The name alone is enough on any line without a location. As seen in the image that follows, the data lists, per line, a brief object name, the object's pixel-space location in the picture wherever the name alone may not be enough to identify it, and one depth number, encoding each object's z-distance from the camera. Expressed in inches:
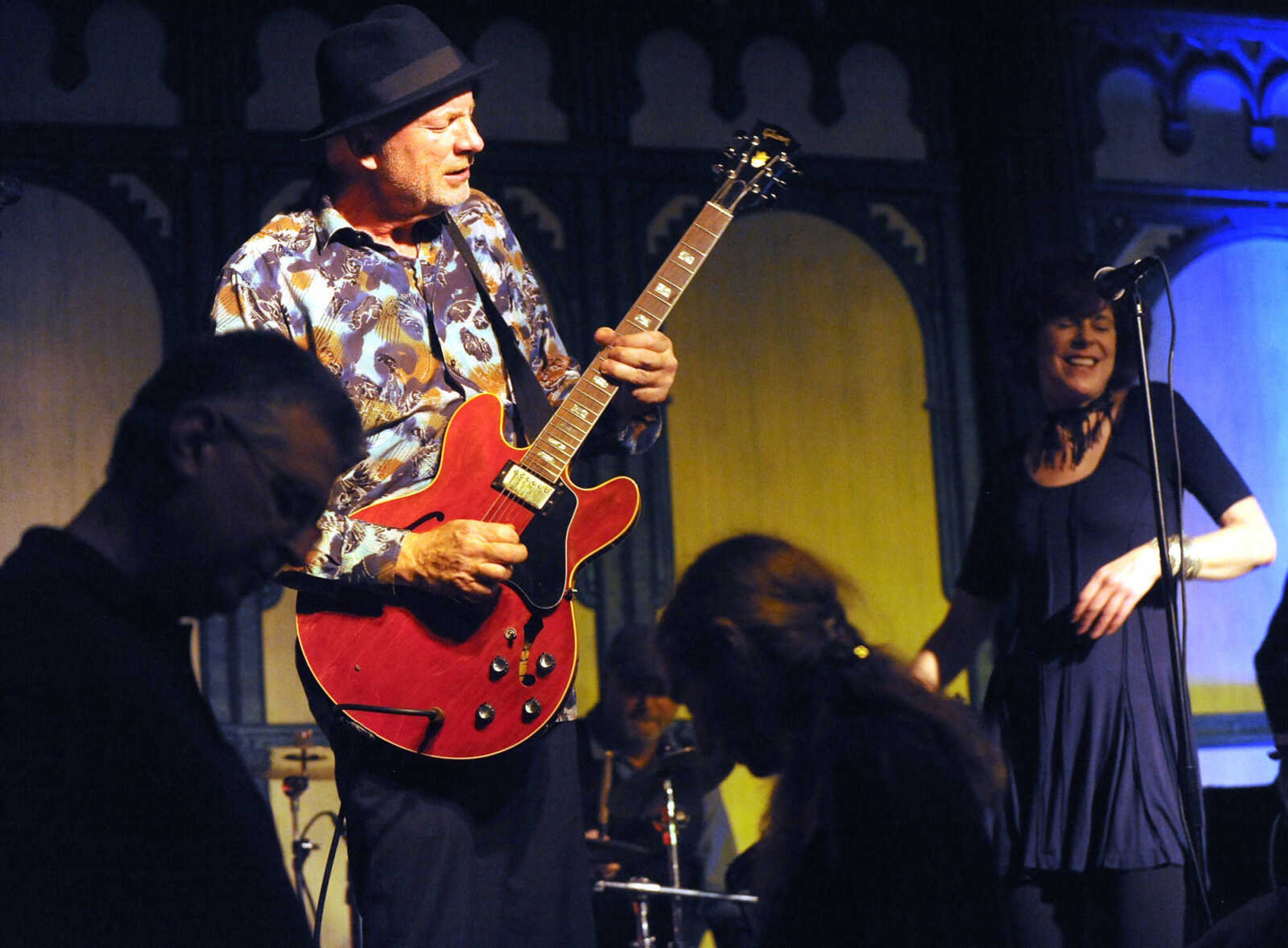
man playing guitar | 187.8
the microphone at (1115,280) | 249.6
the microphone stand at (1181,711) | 235.0
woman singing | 245.1
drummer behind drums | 434.6
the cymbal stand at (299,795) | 406.9
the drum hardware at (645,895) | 390.3
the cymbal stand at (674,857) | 417.4
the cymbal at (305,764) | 405.1
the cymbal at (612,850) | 409.4
